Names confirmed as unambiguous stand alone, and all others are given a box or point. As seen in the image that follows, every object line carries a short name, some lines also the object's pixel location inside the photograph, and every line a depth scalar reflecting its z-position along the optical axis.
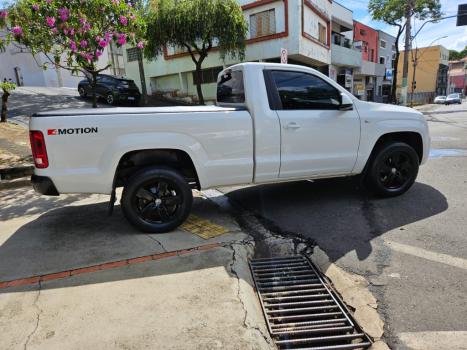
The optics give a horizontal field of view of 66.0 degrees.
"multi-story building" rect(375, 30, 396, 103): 39.19
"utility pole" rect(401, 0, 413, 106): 23.97
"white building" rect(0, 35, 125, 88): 34.16
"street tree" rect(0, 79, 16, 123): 10.34
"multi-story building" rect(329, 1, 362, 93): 26.06
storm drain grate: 2.50
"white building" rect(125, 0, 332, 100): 18.89
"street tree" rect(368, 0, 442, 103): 29.62
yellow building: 64.31
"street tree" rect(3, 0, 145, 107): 6.46
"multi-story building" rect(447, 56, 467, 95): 85.44
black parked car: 17.47
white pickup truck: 3.73
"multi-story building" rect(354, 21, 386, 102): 32.86
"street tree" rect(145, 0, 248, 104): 17.03
